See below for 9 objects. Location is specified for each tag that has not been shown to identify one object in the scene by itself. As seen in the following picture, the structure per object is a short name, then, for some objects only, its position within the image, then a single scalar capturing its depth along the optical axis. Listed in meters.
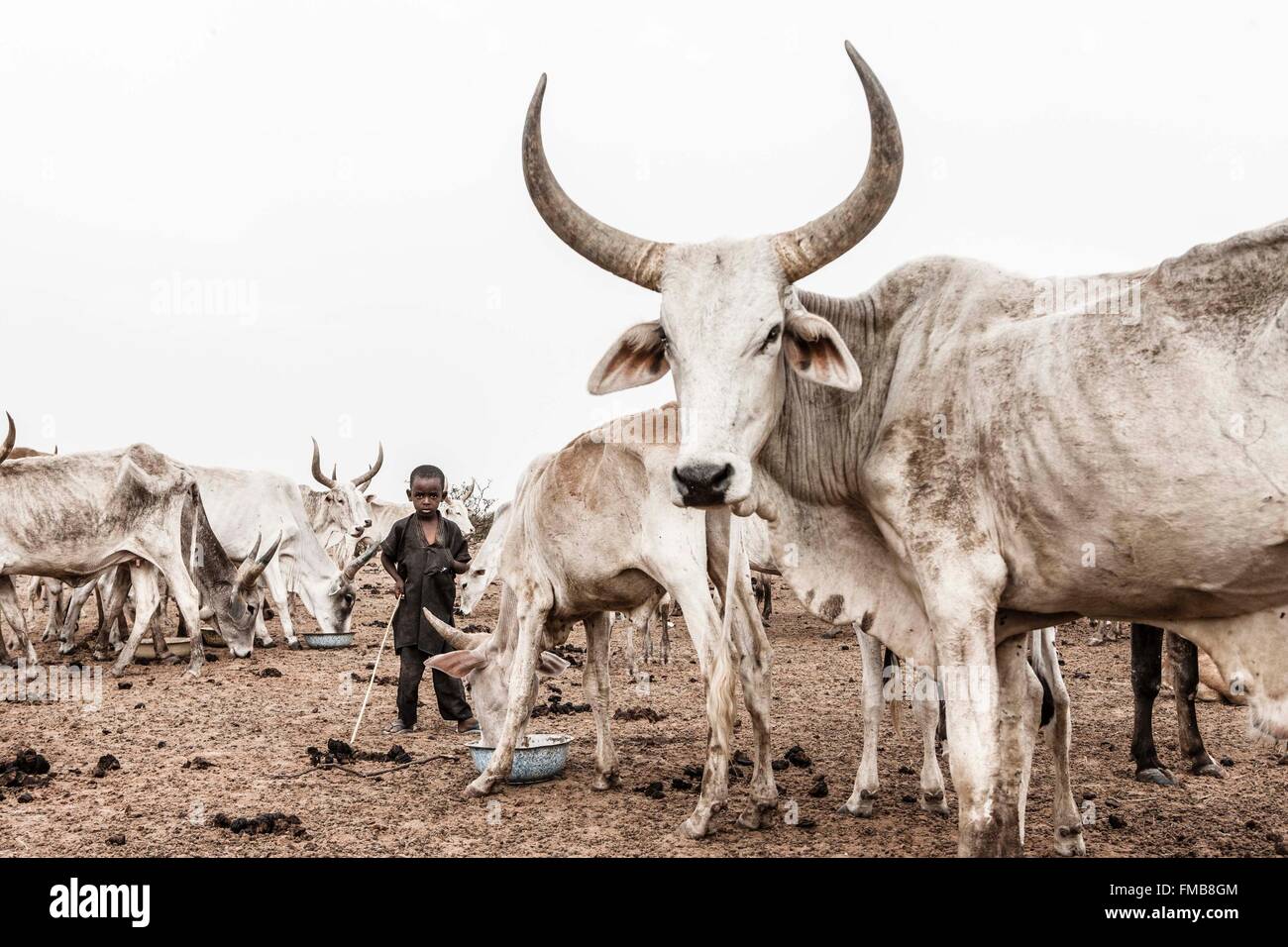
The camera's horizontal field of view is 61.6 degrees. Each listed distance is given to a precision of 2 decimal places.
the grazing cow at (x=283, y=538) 14.98
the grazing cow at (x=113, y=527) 11.91
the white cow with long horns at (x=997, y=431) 3.39
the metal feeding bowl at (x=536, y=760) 6.75
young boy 8.81
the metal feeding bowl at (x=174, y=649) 13.00
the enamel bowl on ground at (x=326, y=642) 14.19
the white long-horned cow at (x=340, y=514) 18.95
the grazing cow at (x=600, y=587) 5.86
